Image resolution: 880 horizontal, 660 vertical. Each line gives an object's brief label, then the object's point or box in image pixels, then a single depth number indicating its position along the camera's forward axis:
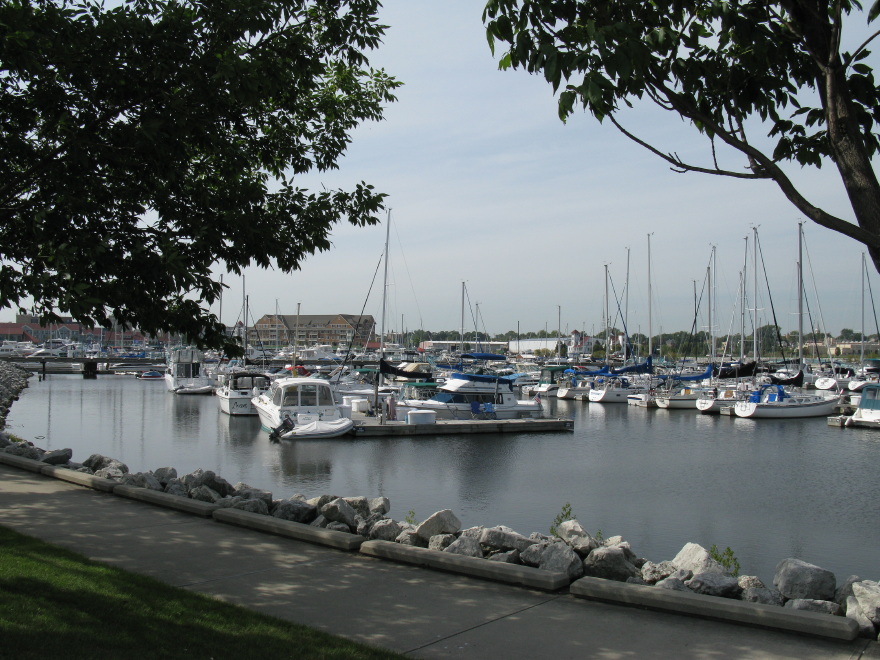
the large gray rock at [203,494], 12.59
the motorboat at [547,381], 73.94
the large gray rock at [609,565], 8.69
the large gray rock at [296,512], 11.34
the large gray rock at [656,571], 8.93
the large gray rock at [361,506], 12.81
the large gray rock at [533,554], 8.88
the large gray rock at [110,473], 14.66
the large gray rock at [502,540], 9.63
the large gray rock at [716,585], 7.93
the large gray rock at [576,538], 9.84
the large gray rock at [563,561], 8.27
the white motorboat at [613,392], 65.94
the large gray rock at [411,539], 10.35
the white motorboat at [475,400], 45.34
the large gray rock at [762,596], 7.88
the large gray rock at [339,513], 11.06
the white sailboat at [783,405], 52.19
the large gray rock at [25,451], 17.25
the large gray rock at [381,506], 13.75
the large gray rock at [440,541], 9.88
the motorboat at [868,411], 45.22
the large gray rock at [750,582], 8.54
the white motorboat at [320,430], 35.72
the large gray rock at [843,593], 8.06
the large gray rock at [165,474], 14.79
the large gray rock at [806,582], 8.12
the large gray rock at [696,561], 8.82
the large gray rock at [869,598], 6.74
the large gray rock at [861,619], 6.62
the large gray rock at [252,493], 12.49
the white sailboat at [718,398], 55.62
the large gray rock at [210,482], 14.05
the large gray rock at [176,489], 13.35
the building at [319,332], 191.75
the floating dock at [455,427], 38.00
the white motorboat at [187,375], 69.12
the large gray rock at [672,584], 8.05
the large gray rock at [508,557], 9.09
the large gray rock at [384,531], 10.53
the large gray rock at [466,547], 9.41
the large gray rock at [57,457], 16.47
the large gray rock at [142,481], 13.70
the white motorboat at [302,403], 37.16
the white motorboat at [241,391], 47.12
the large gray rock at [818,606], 7.34
